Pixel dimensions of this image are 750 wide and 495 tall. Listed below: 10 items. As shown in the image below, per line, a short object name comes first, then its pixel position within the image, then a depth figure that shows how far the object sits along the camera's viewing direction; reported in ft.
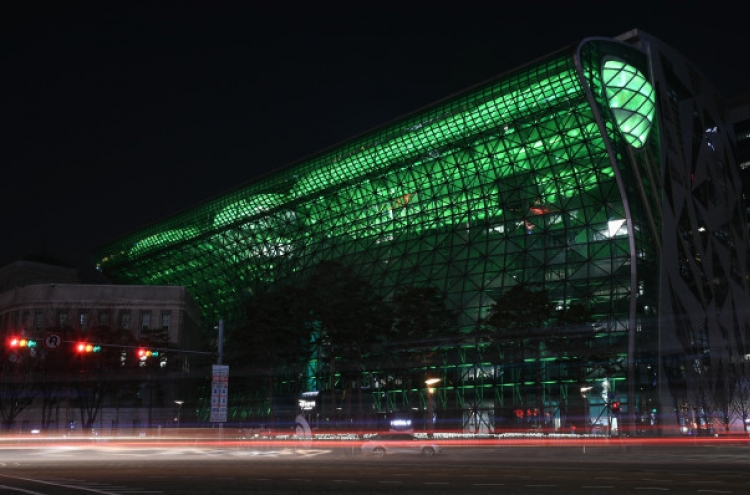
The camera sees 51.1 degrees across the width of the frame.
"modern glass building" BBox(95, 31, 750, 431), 233.55
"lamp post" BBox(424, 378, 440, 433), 240.51
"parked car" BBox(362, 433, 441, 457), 149.18
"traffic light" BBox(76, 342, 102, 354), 137.12
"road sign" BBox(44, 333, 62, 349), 126.82
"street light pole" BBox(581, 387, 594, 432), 216.33
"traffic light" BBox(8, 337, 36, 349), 132.57
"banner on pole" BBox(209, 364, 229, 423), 141.49
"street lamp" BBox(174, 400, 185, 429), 324.13
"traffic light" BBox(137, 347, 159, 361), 270.24
